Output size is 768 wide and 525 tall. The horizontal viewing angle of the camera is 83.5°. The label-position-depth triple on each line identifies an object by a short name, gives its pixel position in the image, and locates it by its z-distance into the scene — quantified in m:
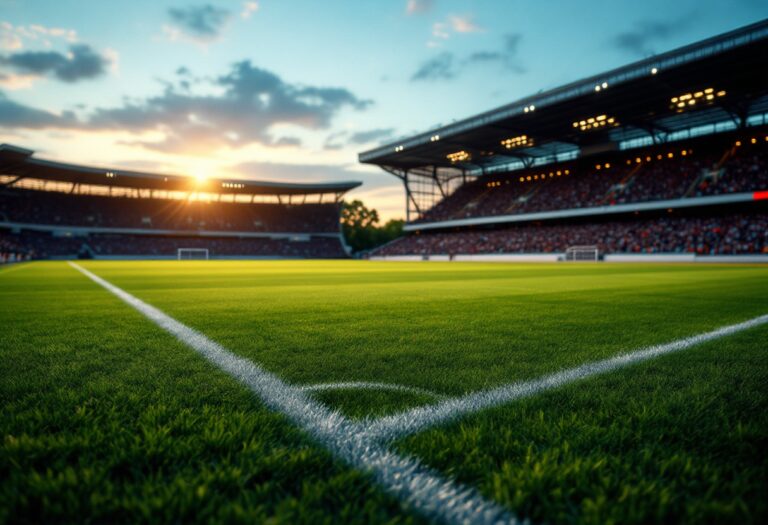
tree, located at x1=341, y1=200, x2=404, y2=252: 79.38
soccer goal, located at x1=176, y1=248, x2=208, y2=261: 53.71
